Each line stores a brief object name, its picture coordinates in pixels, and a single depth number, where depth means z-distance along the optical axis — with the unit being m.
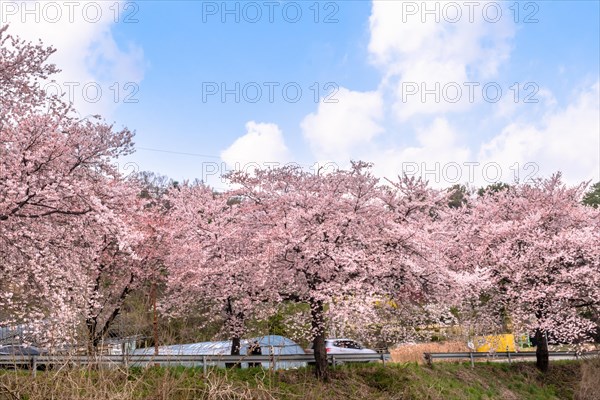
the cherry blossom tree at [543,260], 19.67
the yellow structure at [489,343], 21.25
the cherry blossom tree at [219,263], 15.70
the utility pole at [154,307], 15.53
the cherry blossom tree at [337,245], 14.33
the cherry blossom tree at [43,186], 10.53
